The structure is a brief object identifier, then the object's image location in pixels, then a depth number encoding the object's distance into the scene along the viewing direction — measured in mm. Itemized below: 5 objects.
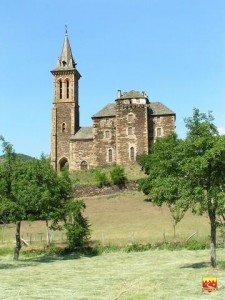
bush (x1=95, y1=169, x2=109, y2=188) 70938
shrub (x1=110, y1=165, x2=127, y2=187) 71125
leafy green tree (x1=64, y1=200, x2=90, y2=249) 38062
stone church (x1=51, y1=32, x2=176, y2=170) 82375
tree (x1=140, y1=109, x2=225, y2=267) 26453
